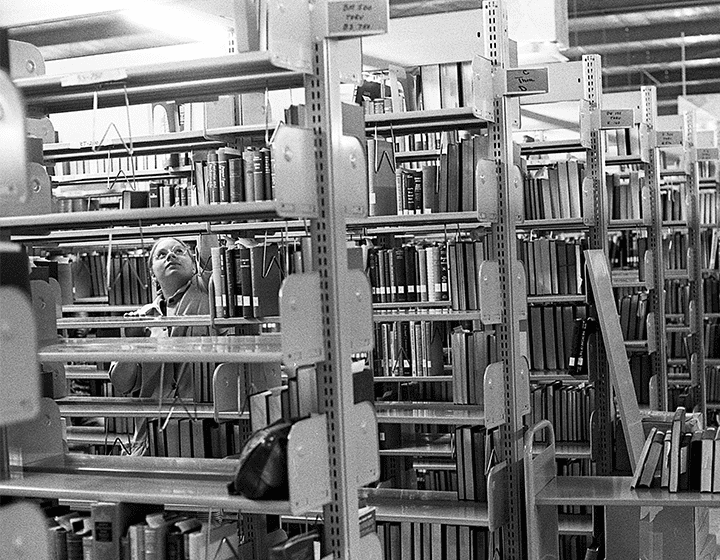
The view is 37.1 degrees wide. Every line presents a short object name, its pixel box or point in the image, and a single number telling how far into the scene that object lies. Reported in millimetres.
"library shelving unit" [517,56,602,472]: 5645
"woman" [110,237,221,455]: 5152
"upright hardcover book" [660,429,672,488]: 4164
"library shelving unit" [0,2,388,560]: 2877
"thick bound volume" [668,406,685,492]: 4125
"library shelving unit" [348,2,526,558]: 4113
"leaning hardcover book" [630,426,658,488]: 4199
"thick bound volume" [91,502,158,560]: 3324
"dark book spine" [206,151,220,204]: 4223
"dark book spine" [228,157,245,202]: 4090
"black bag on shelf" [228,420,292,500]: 2859
